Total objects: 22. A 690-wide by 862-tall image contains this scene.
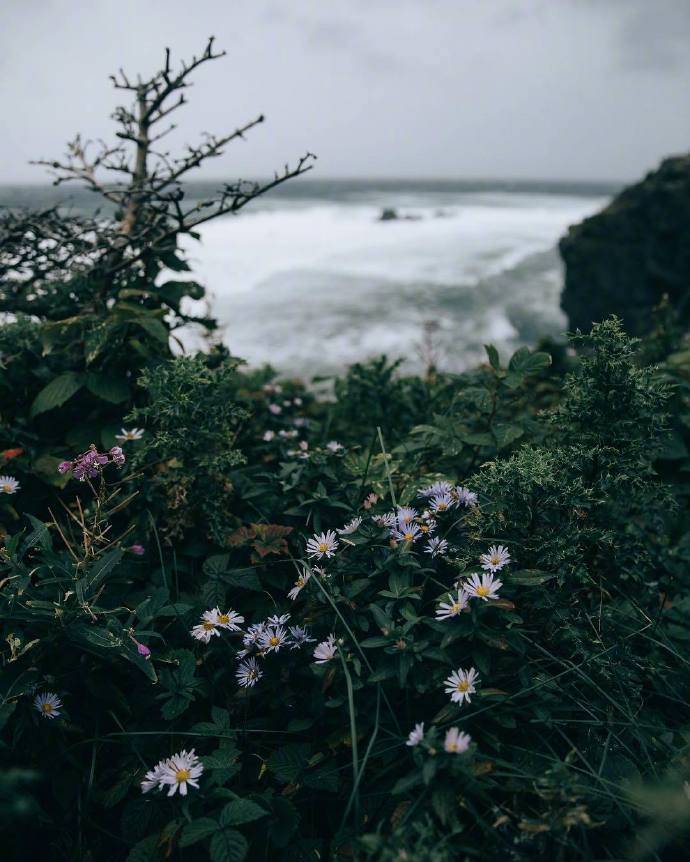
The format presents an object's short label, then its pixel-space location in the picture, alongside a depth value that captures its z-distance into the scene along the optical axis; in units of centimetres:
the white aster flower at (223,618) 157
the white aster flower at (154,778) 127
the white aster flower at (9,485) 186
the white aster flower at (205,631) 152
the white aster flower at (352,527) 164
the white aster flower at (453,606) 139
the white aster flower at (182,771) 127
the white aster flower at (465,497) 170
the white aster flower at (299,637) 152
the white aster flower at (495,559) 145
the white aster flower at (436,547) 157
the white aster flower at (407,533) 157
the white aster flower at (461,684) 129
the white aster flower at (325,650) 142
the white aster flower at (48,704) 139
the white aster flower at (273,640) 152
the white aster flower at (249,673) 152
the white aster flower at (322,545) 160
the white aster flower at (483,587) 137
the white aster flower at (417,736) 120
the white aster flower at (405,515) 160
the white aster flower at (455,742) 117
